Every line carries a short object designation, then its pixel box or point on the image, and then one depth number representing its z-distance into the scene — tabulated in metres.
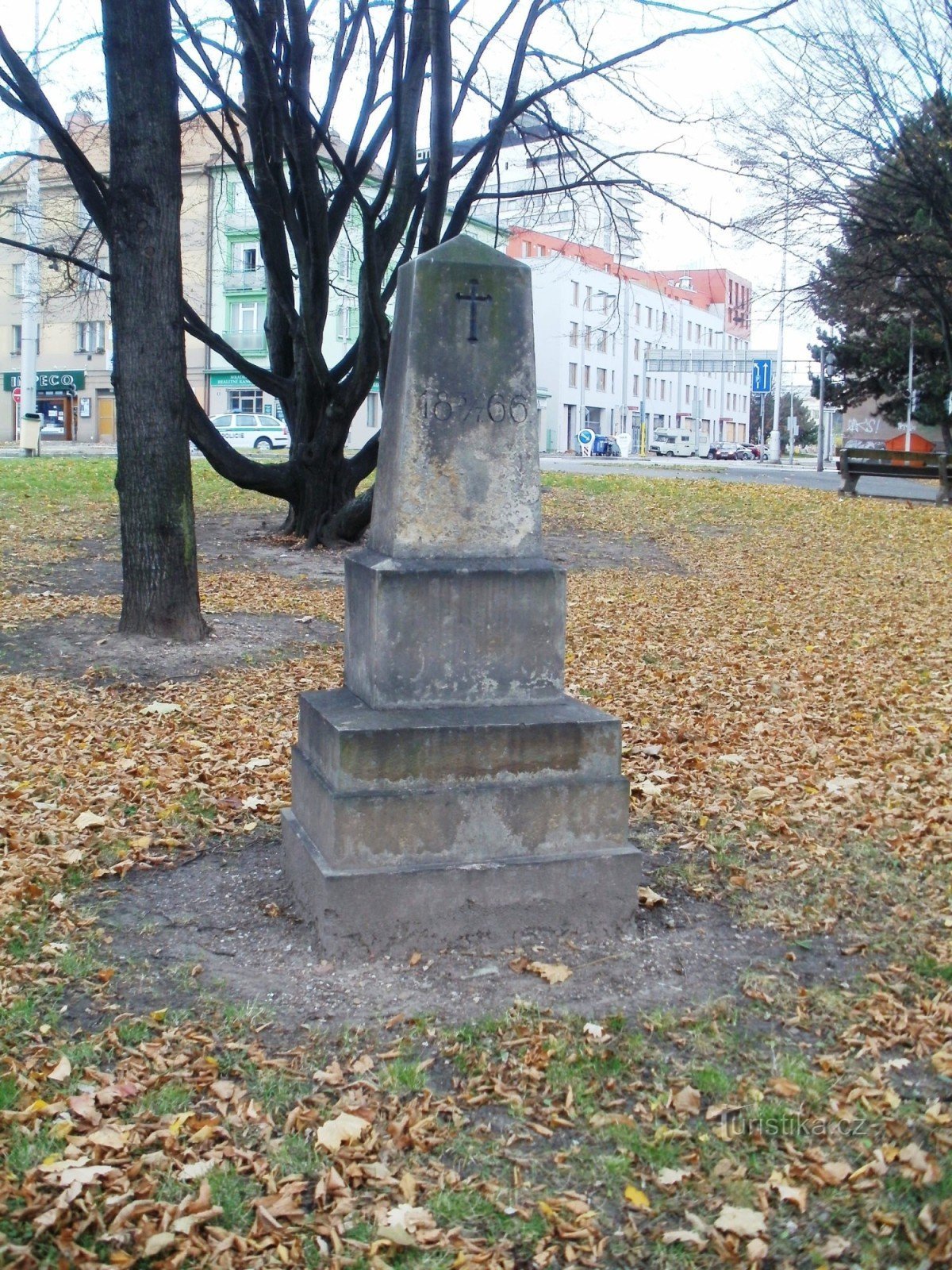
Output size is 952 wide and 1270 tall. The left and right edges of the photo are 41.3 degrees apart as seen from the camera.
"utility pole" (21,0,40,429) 30.44
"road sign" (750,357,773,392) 52.16
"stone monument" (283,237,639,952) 4.31
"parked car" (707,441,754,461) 66.81
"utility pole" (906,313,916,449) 37.51
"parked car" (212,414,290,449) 47.69
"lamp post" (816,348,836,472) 42.34
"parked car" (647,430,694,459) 69.75
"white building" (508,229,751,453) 72.56
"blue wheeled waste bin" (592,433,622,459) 62.62
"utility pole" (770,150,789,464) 61.75
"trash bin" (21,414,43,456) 31.78
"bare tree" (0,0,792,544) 11.48
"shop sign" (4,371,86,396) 56.28
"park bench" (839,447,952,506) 21.25
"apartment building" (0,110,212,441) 50.88
